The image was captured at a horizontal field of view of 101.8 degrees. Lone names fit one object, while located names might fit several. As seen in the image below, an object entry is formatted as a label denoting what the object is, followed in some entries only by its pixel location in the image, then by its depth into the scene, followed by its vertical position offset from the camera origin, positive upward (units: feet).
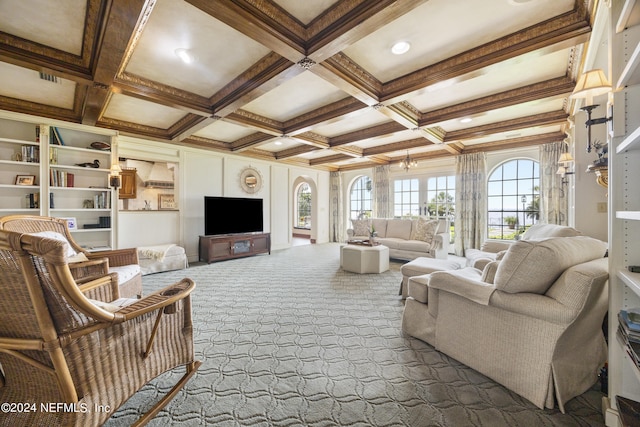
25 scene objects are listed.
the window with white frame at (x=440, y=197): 22.27 +1.21
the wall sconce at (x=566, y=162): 11.00 +2.12
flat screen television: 18.15 -0.28
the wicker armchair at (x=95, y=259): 7.80 -1.62
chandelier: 19.51 +3.64
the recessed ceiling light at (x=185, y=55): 8.17 +5.05
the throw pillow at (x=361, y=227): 20.93 -1.30
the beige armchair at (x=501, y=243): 8.79 -1.63
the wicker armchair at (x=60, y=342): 2.99 -1.83
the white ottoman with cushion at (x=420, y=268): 10.09 -2.28
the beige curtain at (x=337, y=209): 28.66 +0.23
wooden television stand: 17.51 -2.48
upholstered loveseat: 17.35 -1.82
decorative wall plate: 21.54 +2.66
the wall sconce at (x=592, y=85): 5.70 +2.78
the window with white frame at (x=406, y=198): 24.21 +1.25
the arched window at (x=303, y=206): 38.01 +0.76
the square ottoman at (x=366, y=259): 14.56 -2.73
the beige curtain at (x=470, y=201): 19.86 +0.75
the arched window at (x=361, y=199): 28.25 +1.33
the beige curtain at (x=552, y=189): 16.75 +1.40
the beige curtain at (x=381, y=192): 25.32 +1.88
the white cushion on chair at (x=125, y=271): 8.51 -2.07
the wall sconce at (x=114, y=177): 13.67 +1.83
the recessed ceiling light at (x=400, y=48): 7.90 +5.08
